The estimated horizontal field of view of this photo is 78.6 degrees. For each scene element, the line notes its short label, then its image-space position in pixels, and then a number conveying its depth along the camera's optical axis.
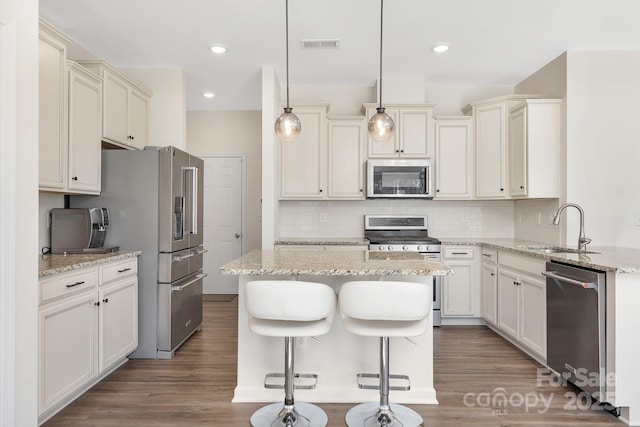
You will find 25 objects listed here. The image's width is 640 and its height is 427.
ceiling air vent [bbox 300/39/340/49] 3.42
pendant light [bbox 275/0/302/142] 2.53
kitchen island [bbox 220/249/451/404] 2.45
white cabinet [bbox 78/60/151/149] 3.20
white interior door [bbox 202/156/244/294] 5.57
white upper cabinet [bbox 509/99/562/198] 3.73
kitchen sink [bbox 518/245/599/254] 3.11
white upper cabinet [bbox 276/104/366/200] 4.34
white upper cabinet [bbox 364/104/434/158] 4.29
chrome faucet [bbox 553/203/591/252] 3.05
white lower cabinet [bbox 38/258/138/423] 2.16
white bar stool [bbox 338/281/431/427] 1.91
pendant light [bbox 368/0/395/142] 2.48
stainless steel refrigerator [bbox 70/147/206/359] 3.17
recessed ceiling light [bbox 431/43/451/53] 3.48
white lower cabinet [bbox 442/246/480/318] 4.11
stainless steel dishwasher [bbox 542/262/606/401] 2.28
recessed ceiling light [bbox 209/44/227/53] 3.50
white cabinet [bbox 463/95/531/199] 4.17
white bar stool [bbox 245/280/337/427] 1.93
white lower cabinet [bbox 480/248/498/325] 3.78
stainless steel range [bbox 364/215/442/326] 4.02
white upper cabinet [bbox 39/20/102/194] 2.52
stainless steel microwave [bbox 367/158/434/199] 4.26
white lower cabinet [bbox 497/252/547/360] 2.97
